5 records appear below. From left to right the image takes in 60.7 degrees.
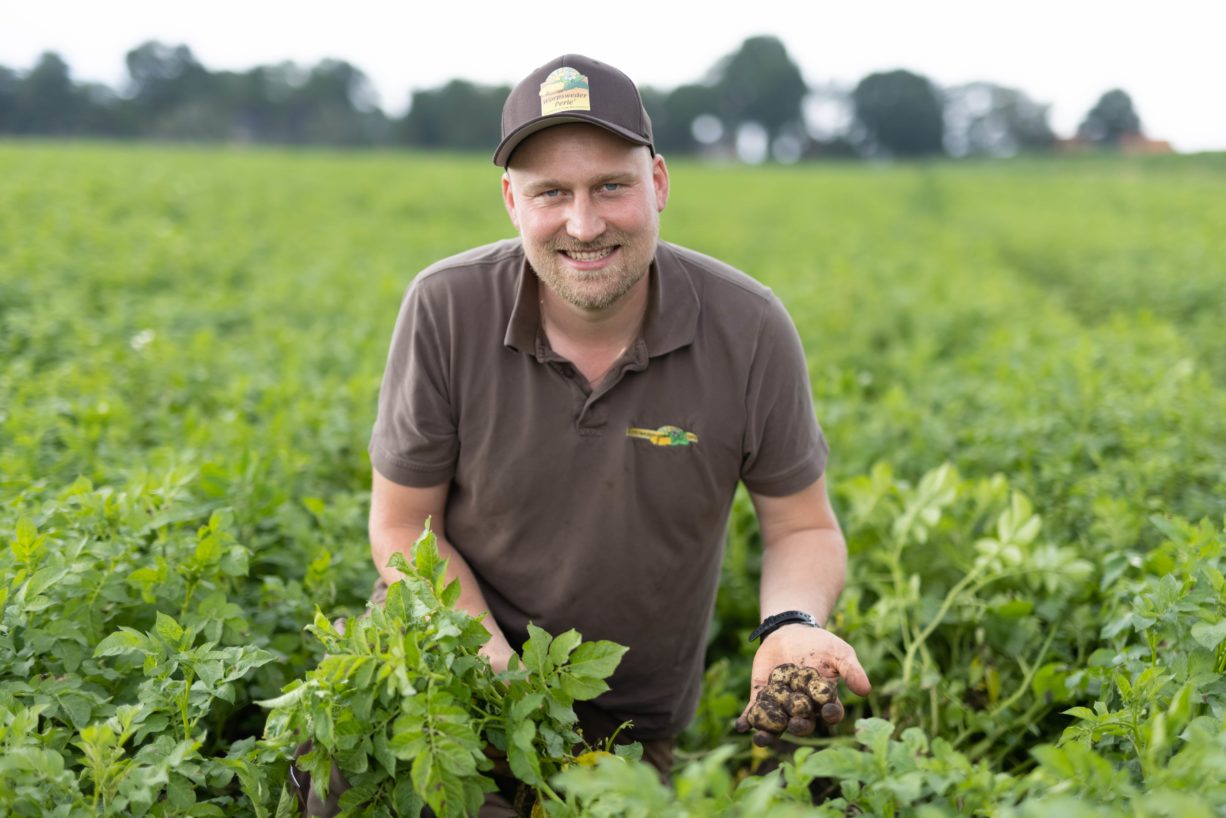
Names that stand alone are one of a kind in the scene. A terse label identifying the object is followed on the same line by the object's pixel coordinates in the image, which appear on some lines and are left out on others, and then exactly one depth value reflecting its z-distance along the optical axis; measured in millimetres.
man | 2449
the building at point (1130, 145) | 57184
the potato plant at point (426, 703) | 1722
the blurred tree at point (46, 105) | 61562
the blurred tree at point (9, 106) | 61812
